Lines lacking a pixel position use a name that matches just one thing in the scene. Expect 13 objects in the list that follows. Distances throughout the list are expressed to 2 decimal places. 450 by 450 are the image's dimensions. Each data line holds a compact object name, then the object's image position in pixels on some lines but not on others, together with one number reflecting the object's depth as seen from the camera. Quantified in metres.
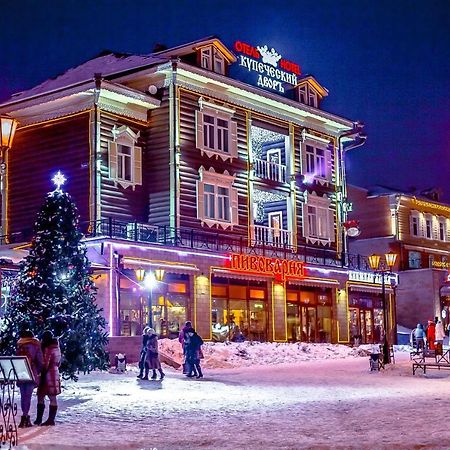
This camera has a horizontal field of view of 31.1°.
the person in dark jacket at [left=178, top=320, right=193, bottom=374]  24.74
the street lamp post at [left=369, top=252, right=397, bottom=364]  29.37
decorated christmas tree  21.73
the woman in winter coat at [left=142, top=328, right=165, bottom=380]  23.61
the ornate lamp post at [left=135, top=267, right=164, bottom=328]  27.20
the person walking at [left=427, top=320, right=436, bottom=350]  35.74
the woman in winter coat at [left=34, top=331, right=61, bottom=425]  13.92
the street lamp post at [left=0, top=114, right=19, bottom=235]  13.87
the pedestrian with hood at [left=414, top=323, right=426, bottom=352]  34.82
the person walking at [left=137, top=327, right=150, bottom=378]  23.66
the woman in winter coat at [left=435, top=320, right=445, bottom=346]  34.50
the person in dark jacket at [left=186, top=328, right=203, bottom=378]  24.47
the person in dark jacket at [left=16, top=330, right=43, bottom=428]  13.60
